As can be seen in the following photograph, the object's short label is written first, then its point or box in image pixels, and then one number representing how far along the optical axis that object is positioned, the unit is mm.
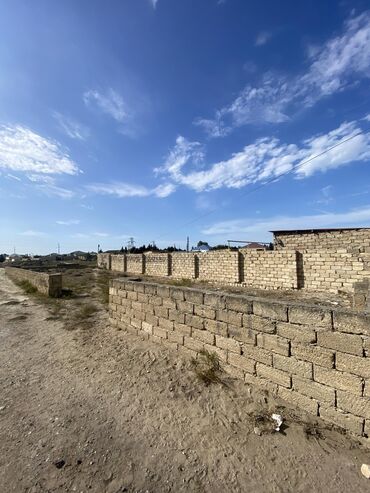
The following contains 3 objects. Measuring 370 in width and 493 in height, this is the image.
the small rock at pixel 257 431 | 2910
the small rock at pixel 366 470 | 2354
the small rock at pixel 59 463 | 2513
